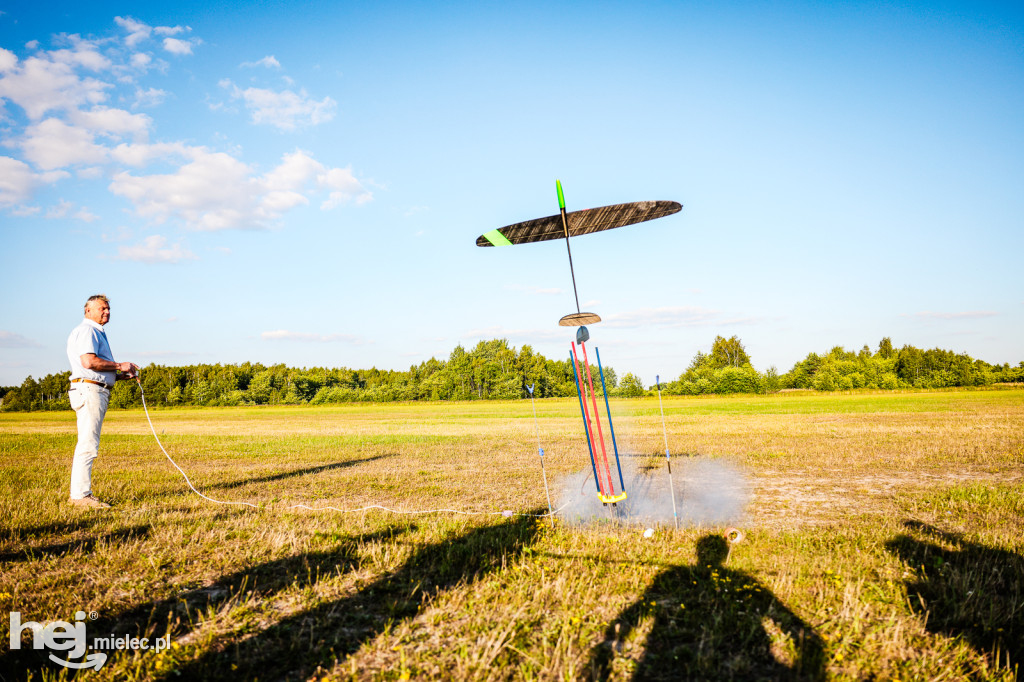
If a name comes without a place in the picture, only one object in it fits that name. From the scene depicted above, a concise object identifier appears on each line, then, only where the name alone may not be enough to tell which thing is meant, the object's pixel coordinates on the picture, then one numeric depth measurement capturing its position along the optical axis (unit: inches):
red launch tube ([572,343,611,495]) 264.7
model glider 254.2
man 283.0
